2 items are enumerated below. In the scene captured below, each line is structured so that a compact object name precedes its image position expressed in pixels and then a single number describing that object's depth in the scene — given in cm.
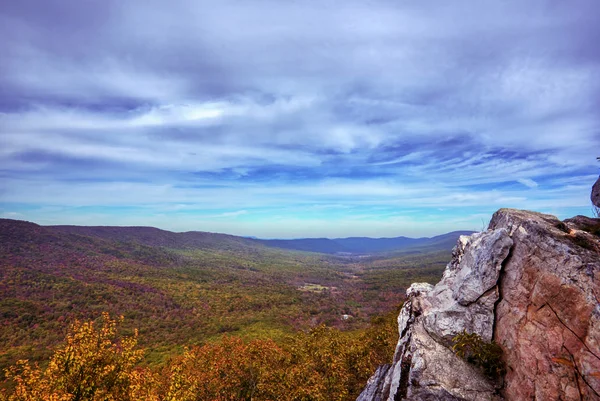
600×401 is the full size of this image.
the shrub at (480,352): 1098
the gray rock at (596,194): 1330
